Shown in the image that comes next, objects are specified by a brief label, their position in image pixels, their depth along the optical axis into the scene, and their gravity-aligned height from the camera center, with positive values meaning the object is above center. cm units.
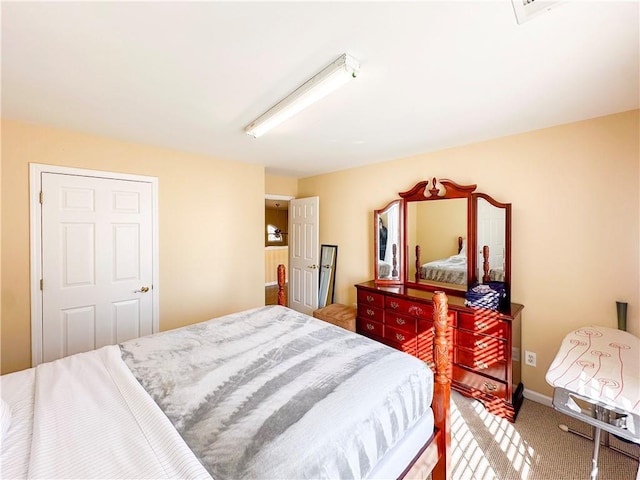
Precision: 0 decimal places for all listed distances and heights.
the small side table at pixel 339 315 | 324 -96
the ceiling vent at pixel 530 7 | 104 +92
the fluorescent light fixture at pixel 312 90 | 141 +90
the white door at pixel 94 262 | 241 -21
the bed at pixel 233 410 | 92 -73
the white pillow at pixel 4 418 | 98 -68
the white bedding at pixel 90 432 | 86 -72
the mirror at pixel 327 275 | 413 -55
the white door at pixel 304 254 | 427 -24
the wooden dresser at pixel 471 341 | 220 -94
